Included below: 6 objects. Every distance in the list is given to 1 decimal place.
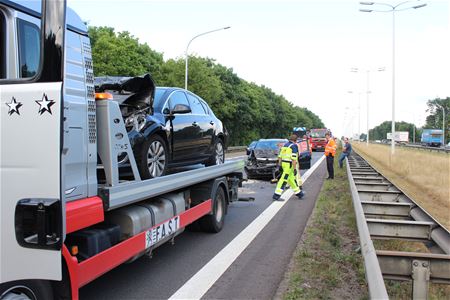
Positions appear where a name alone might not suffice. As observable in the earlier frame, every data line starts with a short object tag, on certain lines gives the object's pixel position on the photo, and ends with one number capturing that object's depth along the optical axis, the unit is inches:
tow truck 115.4
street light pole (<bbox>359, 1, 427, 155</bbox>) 1160.2
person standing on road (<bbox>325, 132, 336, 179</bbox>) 690.8
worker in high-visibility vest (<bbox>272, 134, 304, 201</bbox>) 482.6
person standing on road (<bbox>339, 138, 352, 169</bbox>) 875.4
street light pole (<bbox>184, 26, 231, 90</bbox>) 1077.6
